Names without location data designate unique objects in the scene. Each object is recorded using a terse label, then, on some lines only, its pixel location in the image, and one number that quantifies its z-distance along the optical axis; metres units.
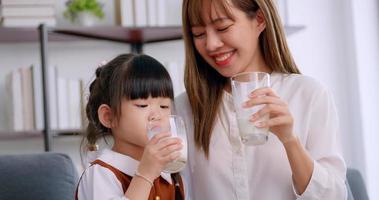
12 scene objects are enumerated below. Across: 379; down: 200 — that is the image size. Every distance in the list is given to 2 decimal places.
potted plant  3.18
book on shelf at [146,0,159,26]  3.17
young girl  1.27
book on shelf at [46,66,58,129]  3.08
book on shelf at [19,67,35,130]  3.07
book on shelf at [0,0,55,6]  2.96
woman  1.42
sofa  1.73
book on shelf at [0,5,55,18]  2.99
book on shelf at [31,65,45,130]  3.06
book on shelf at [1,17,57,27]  2.98
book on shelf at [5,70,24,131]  3.05
